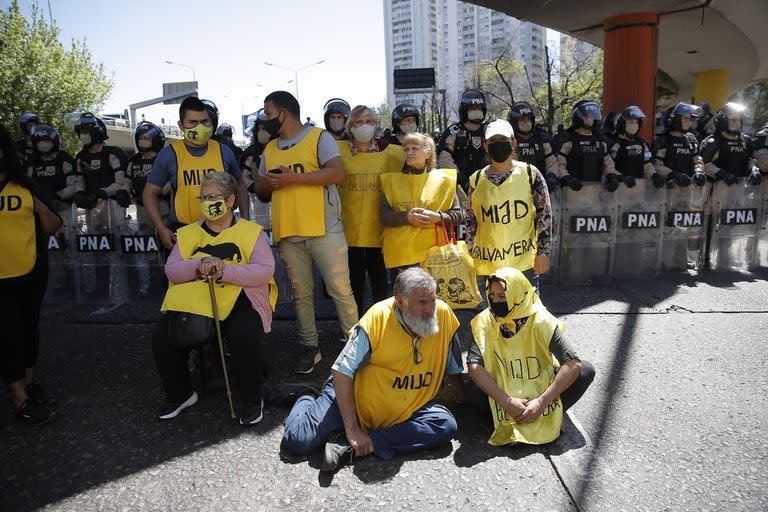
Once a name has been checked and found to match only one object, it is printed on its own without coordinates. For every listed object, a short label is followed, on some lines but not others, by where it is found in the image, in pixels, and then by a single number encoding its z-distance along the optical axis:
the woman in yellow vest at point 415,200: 4.00
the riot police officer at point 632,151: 6.92
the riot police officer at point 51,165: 6.36
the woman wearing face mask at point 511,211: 3.72
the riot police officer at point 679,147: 7.05
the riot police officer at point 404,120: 5.49
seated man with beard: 2.95
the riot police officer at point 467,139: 6.15
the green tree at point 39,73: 21.87
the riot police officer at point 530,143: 6.63
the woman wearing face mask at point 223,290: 3.39
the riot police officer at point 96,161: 6.31
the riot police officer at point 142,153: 6.22
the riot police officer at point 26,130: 7.80
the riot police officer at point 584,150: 6.71
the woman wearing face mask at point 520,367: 3.04
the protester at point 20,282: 3.44
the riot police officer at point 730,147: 7.09
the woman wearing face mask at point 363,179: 4.22
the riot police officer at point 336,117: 6.33
